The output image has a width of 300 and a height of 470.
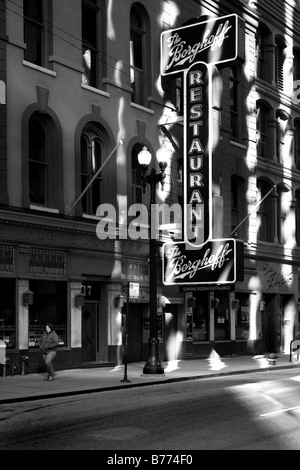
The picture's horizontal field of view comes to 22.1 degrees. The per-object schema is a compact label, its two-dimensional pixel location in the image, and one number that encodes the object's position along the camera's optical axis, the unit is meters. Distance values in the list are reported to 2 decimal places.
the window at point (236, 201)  35.72
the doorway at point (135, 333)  28.77
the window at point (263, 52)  38.81
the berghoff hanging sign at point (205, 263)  28.67
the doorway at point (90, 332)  26.52
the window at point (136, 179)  29.14
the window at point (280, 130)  39.81
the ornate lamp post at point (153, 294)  23.12
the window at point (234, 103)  36.06
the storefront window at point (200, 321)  32.21
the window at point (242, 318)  35.25
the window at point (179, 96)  31.88
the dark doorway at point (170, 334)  30.47
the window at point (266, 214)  38.25
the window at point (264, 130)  38.50
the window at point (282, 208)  39.41
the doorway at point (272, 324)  38.56
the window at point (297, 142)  41.91
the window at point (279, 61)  40.28
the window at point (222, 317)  33.66
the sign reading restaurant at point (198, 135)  29.20
